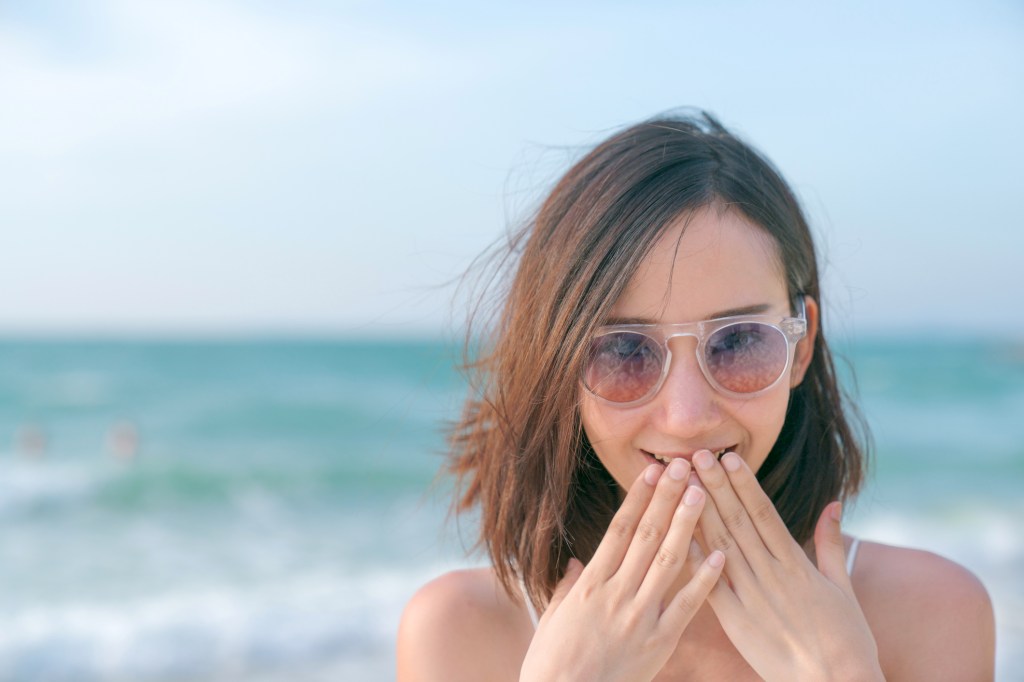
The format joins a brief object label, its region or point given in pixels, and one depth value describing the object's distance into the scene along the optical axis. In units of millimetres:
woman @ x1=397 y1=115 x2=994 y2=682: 2047
